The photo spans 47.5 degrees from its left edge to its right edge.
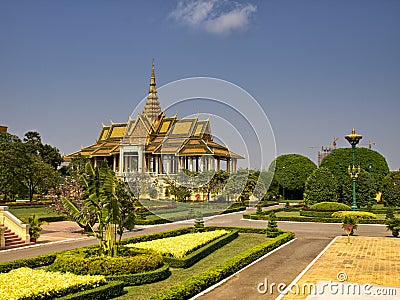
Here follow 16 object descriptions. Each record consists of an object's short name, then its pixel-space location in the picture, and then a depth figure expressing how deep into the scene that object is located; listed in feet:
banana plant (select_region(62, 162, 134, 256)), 39.24
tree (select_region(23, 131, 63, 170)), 209.05
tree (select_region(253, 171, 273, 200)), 142.82
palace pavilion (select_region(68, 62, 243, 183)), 147.43
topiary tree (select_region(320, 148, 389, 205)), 155.22
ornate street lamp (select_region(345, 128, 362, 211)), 106.20
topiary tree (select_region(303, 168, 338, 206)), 113.70
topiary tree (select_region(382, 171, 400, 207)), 129.90
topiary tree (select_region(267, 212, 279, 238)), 66.49
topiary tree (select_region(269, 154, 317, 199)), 192.13
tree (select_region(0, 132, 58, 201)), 127.65
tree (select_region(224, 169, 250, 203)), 118.38
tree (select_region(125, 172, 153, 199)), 128.55
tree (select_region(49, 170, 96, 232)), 70.69
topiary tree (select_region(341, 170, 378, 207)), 117.70
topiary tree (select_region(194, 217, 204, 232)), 67.44
